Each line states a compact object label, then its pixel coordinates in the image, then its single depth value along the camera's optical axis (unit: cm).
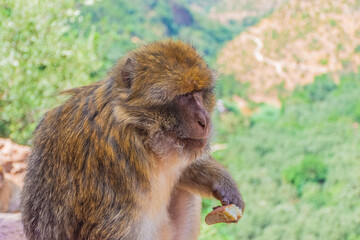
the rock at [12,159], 435
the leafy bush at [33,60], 625
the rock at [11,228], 335
